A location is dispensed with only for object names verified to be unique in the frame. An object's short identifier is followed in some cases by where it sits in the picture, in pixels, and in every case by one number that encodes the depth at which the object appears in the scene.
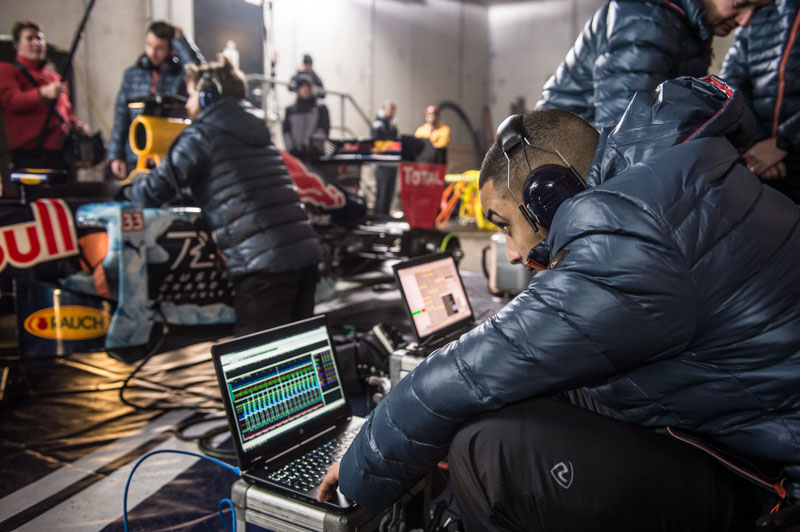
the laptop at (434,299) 2.39
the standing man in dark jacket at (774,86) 2.32
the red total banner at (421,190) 5.35
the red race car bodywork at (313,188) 4.47
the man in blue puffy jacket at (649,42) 2.08
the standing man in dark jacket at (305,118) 7.71
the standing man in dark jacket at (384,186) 8.14
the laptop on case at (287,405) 1.53
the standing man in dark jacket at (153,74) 4.33
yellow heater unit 3.35
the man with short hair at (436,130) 10.25
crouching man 0.99
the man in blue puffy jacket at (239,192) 2.79
